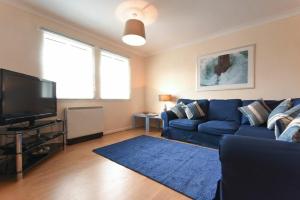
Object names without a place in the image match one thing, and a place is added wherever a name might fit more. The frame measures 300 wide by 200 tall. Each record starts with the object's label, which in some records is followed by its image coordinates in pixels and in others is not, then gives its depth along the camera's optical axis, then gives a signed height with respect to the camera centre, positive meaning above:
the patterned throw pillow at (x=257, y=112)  2.56 -0.22
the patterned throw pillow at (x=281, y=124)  1.33 -0.22
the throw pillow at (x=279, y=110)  2.24 -0.16
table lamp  4.22 +0.04
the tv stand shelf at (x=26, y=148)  1.74 -0.64
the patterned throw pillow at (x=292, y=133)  0.90 -0.21
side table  4.21 -0.54
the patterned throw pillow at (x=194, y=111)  3.33 -0.27
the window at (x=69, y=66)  2.89 +0.66
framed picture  3.15 +0.64
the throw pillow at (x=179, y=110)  3.55 -0.27
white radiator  3.02 -0.49
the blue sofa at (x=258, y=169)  0.75 -0.36
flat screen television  1.81 -0.01
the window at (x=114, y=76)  3.85 +0.59
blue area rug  1.61 -0.90
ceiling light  2.17 +1.39
